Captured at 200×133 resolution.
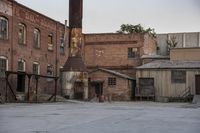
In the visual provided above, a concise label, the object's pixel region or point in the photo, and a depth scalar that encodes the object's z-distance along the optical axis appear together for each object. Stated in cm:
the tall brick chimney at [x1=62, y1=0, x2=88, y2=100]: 4025
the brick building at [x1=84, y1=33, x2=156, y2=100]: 5316
